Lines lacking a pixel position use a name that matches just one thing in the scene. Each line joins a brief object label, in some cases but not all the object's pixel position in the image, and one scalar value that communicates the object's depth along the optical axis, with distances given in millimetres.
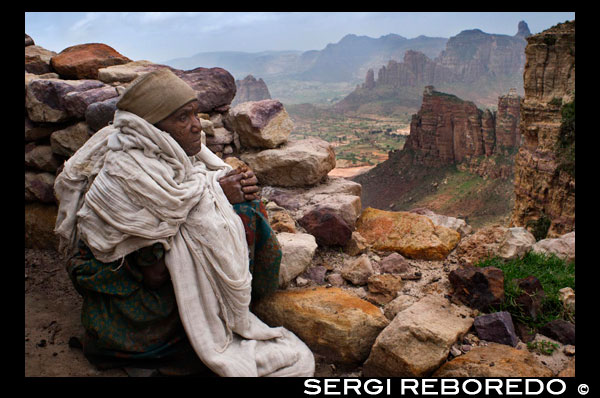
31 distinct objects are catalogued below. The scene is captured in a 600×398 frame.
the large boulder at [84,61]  4359
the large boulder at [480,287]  2656
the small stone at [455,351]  2359
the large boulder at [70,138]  3766
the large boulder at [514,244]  3197
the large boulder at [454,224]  4051
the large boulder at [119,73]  4039
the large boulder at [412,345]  2221
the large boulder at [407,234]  3457
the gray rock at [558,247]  3295
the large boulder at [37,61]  4461
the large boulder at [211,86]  4125
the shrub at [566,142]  22891
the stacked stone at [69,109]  3762
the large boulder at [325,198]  3492
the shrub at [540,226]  23861
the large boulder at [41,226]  3975
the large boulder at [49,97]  3822
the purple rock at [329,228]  3359
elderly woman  2041
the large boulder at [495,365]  2107
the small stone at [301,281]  2934
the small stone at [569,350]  2305
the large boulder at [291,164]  3885
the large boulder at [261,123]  3988
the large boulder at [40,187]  3994
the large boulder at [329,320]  2480
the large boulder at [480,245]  3311
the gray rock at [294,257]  2848
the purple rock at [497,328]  2416
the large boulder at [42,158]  4043
